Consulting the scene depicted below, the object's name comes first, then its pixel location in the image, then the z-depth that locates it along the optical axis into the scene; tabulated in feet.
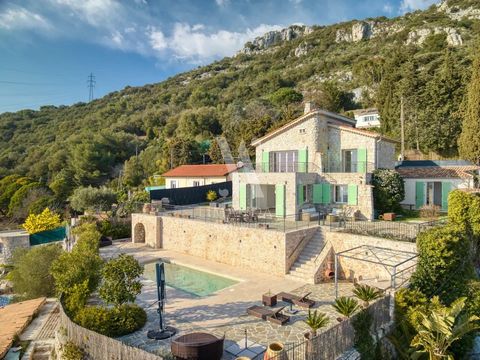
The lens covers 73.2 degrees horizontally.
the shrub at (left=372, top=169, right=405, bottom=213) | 76.38
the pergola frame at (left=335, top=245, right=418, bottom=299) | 51.31
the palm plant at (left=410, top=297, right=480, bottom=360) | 35.91
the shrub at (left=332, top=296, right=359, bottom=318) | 38.52
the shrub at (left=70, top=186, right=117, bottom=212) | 125.39
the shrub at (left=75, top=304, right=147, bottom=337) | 39.73
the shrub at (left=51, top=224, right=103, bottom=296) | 47.65
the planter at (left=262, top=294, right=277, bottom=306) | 45.99
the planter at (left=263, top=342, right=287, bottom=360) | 28.53
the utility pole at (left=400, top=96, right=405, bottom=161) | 123.52
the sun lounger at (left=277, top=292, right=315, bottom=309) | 45.09
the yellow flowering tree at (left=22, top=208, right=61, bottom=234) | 103.91
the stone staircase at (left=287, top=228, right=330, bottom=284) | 57.77
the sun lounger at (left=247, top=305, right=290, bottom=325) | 41.20
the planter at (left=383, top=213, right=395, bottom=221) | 70.49
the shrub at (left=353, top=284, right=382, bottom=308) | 40.50
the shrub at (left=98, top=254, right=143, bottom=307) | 42.83
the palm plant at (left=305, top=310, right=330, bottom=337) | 35.27
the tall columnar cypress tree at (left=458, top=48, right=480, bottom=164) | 88.12
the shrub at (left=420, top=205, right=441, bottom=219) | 72.59
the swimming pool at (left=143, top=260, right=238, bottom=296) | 56.37
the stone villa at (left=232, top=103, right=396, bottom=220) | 78.38
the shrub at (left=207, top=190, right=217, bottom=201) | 114.11
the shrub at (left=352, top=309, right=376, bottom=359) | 35.29
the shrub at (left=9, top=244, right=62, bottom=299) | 65.57
